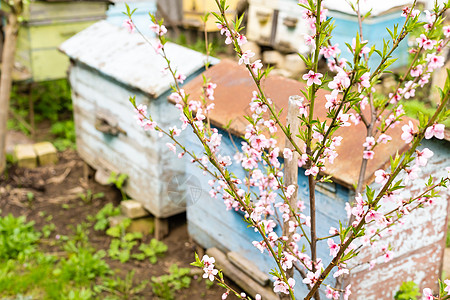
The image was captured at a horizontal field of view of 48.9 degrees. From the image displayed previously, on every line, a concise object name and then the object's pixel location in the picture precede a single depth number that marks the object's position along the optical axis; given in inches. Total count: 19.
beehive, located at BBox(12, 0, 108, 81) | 259.9
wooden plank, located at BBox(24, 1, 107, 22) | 257.6
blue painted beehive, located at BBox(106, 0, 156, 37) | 307.0
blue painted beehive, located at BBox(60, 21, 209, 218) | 174.2
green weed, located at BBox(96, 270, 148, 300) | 166.9
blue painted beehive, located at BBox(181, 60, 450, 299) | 117.2
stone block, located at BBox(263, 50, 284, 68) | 359.9
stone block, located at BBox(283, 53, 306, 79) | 344.8
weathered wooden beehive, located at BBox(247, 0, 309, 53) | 336.5
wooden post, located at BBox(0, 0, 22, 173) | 217.4
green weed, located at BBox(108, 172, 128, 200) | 197.5
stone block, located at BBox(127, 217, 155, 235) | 201.3
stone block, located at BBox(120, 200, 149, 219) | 193.9
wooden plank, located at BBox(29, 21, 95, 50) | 261.1
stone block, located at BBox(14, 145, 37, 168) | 251.3
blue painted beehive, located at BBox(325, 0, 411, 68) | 287.3
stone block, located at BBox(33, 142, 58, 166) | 257.9
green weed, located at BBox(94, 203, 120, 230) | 205.9
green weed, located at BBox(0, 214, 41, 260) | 184.2
